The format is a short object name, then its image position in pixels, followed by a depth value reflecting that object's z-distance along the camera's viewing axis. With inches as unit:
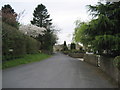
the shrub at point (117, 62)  217.5
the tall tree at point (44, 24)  1477.6
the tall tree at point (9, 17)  503.6
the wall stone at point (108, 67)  244.8
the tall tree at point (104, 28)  295.3
